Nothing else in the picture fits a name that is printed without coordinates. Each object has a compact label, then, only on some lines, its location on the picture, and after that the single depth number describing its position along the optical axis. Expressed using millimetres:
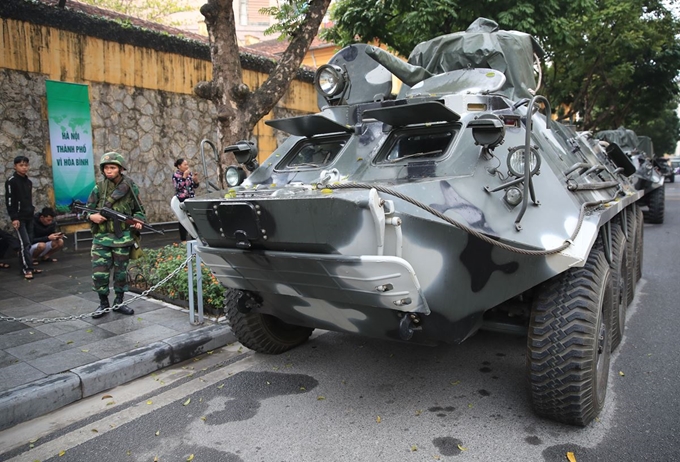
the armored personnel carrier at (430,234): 2693
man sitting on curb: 7570
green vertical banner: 8602
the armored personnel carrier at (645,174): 10984
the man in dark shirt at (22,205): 6750
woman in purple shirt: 8328
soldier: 5168
